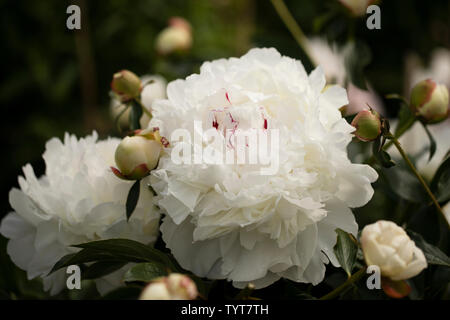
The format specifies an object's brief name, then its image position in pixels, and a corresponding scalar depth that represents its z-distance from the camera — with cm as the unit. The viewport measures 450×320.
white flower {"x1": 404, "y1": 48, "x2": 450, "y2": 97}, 99
